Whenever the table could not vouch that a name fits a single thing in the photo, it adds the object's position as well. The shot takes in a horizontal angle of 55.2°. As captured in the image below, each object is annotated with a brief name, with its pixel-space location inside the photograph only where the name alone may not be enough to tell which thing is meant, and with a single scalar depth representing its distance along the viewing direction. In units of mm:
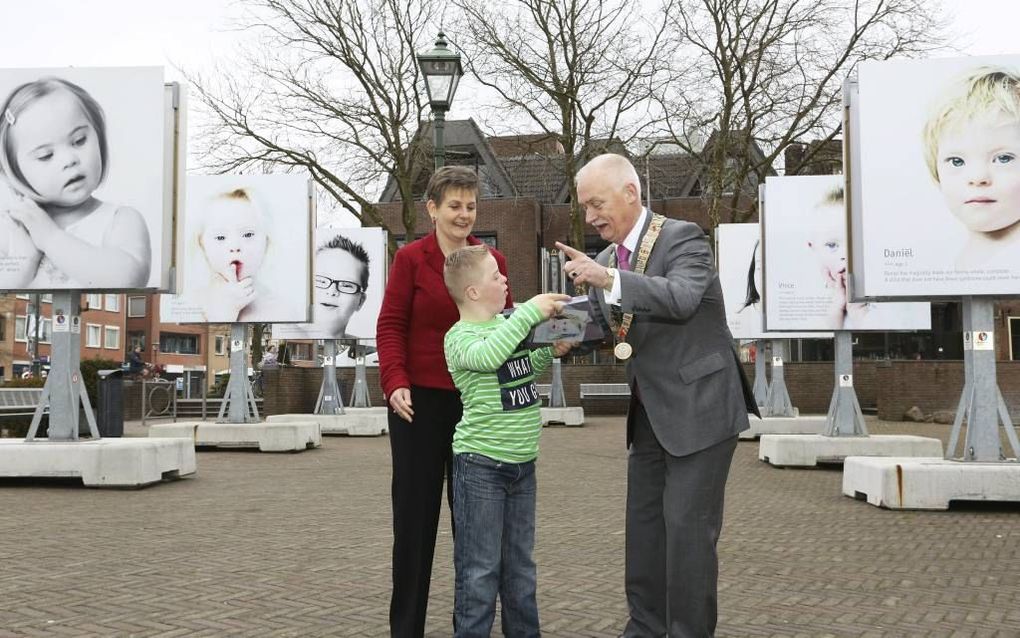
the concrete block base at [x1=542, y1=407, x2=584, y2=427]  22297
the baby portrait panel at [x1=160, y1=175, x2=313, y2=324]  15500
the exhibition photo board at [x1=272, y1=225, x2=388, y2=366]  20375
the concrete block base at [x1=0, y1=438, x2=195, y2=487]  9461
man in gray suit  3213
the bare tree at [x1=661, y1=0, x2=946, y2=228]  24656
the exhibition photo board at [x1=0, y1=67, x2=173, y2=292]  10062
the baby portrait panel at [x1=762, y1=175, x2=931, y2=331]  13953
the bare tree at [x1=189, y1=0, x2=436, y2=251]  26594
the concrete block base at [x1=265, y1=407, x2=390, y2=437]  18875
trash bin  15211
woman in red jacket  3783
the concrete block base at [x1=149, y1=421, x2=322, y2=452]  14586
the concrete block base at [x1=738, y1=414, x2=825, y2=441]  16016
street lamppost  11024
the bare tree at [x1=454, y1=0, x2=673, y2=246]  25438
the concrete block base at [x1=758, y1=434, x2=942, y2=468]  11078
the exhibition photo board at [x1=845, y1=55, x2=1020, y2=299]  8422
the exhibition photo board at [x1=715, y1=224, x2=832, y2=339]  18484
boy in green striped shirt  3496
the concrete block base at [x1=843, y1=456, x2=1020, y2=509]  8000
